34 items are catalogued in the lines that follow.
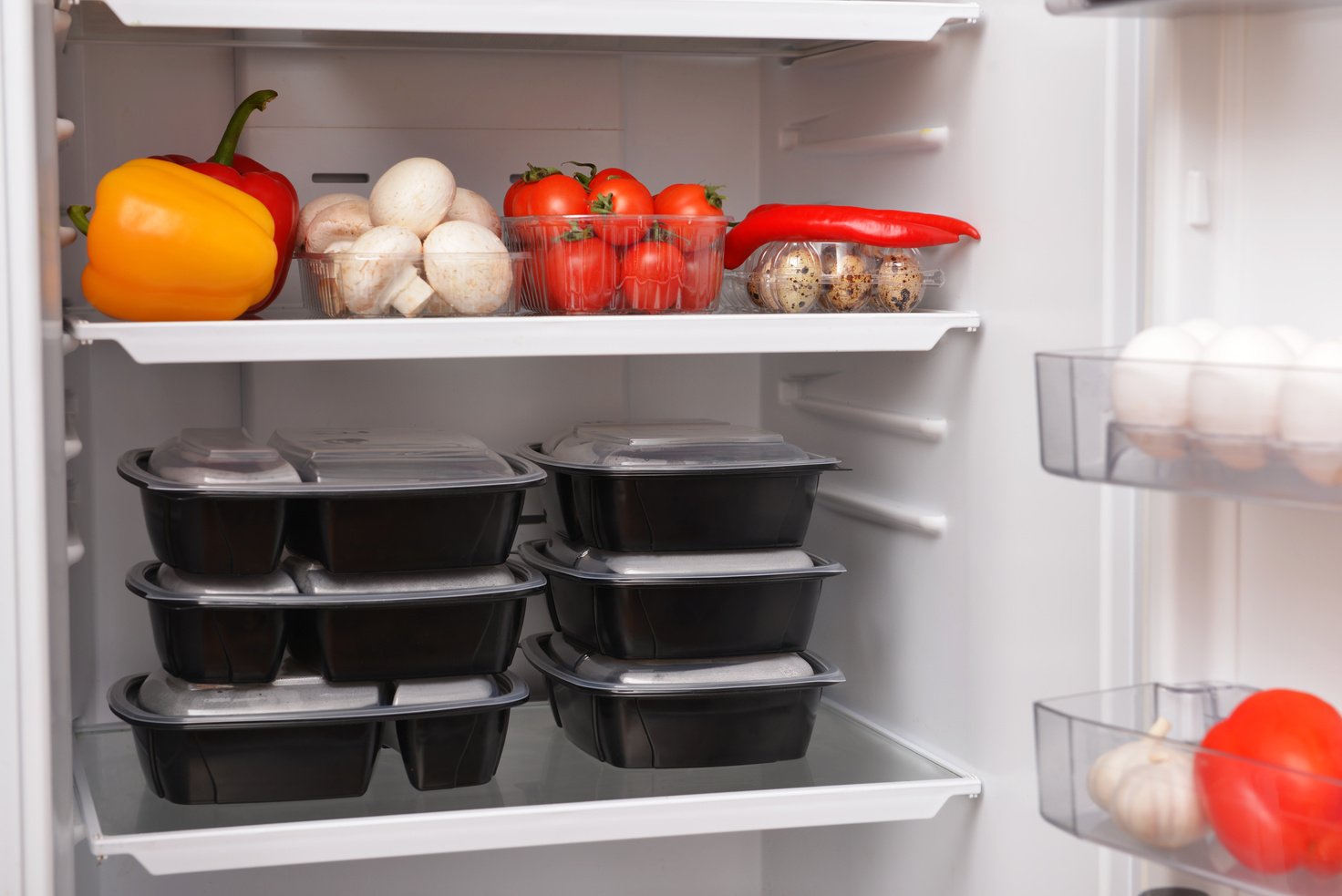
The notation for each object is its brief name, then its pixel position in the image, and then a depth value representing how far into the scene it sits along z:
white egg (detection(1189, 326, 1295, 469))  0.81
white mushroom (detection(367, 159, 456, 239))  1.29
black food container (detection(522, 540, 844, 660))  1.34
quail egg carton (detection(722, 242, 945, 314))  1.34
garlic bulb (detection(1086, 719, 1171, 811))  0.89
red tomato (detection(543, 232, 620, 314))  1.28
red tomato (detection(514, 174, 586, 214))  1.32
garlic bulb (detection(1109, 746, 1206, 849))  0.87
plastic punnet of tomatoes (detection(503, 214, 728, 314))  1.29
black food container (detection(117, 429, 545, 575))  1.22
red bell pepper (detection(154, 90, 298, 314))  1.32
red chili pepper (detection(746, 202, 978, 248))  1.31
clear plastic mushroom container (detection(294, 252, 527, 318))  1.24
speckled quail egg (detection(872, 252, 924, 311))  1.34
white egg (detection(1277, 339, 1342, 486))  0.78
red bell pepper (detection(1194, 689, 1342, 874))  0.81
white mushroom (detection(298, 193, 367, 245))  1.36
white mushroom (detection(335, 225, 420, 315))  1.23
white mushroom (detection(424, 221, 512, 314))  1.25
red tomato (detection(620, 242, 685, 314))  1.29
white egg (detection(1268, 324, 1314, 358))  0.84
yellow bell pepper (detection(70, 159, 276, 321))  1.15
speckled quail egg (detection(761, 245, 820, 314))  1.34
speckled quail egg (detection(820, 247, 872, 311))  1.35
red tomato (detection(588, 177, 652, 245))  1.29
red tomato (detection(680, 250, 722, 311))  1.32
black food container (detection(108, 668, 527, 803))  1.23
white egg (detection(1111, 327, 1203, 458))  0.85
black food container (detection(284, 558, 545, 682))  1.24
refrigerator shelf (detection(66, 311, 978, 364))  1.15
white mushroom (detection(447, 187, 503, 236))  1.36
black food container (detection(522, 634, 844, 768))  1.34
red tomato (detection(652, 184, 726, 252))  1.31
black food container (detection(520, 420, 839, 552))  1.34
